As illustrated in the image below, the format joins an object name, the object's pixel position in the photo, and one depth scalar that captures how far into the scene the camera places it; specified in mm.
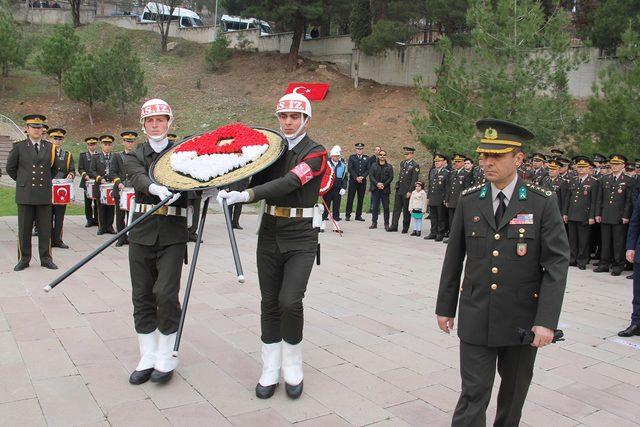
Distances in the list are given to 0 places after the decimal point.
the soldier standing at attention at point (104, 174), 11416
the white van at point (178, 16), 45594
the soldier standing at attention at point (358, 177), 15945
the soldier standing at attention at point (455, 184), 12625
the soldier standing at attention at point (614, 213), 10211
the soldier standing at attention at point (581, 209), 10727
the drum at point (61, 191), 9938
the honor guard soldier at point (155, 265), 4371
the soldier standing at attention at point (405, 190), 14055
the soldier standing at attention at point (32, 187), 8086
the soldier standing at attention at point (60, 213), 9914
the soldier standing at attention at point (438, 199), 13281
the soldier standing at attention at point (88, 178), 12000
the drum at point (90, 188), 11625
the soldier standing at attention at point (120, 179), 10719
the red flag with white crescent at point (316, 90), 33031
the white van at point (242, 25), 41562
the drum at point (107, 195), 11000
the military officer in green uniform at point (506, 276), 3158
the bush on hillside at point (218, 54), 36688
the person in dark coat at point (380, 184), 14719
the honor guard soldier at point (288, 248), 4203
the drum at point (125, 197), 9470
